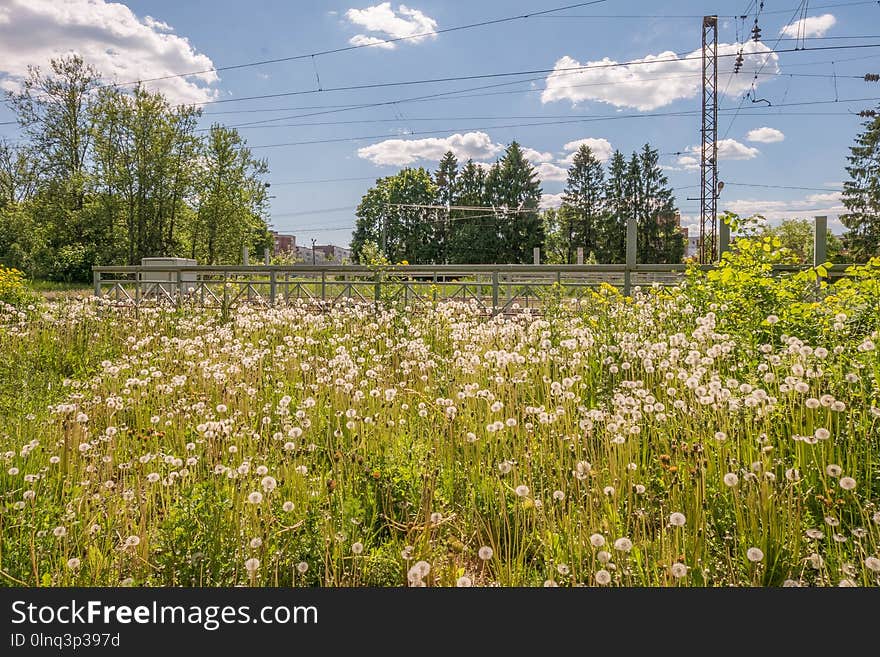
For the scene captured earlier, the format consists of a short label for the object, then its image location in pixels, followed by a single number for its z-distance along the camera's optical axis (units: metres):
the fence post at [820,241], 7.94
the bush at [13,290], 10.23
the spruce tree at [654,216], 40.81
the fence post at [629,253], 8.44
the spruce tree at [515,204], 39.28
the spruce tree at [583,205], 41.53
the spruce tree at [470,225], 39.44
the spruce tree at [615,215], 39.81
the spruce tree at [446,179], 46.22
